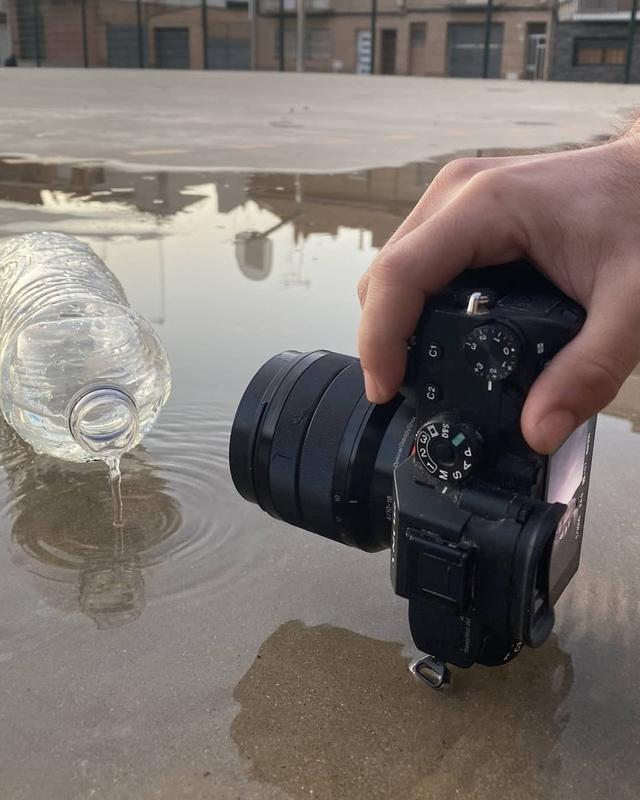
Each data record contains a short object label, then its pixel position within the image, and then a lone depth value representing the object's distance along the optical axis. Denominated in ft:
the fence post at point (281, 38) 73.19
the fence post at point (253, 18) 75.41
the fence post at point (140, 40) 71.67
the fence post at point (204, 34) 73.22
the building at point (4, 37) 75.97
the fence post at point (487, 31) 62.69
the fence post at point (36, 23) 73.05
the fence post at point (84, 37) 72.79
